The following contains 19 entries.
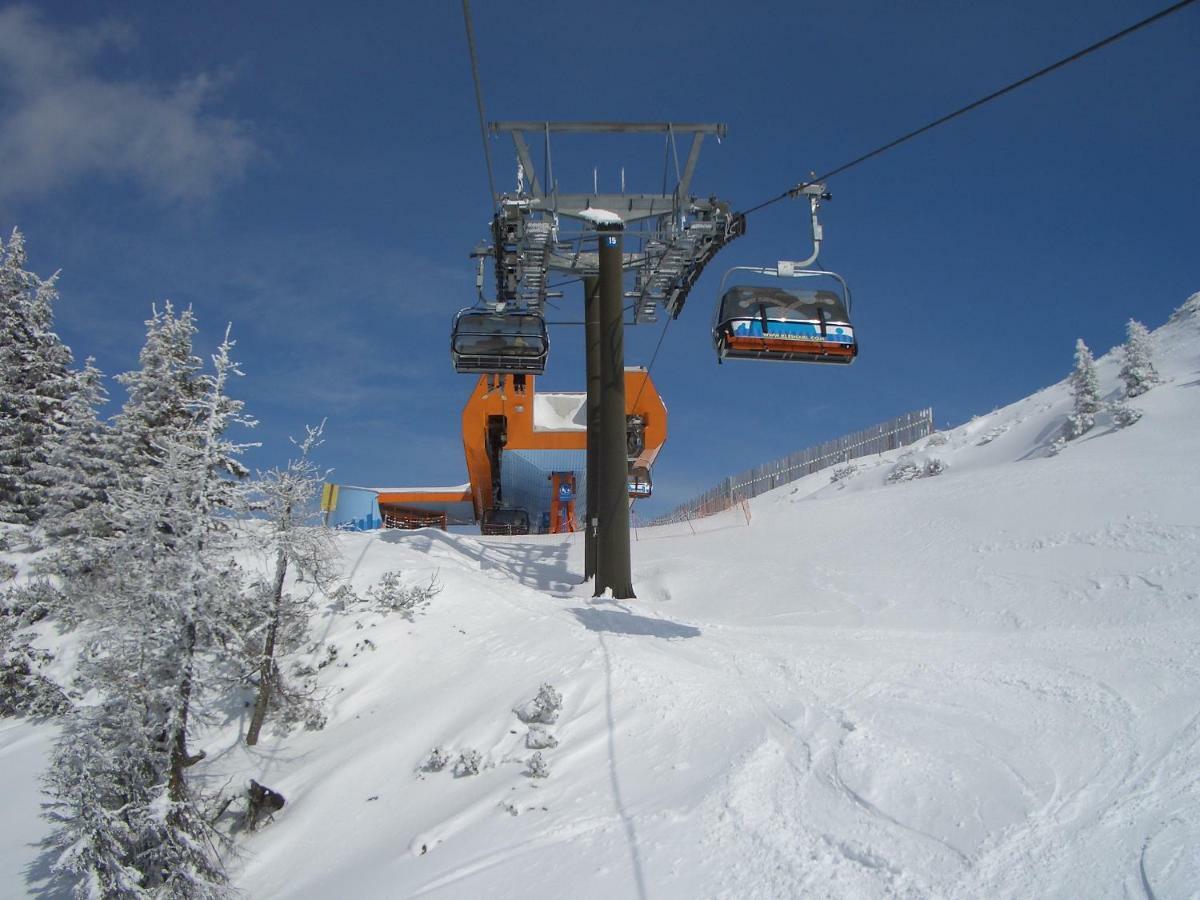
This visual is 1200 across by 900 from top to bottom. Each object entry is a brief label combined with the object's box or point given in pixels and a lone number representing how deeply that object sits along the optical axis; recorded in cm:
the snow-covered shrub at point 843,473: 4266
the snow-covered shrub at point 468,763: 760
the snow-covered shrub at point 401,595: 1201
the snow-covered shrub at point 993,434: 4131
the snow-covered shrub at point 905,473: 3462
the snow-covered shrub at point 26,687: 1319
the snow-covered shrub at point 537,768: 712
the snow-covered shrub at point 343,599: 1218
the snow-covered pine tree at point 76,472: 1905
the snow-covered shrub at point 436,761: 786
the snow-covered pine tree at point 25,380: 2106
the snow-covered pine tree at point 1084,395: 3328
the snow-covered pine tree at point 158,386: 1914
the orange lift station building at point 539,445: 3541
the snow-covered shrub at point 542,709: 823
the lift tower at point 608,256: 1521
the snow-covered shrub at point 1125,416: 2911
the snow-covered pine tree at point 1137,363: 3706
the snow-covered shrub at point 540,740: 768
